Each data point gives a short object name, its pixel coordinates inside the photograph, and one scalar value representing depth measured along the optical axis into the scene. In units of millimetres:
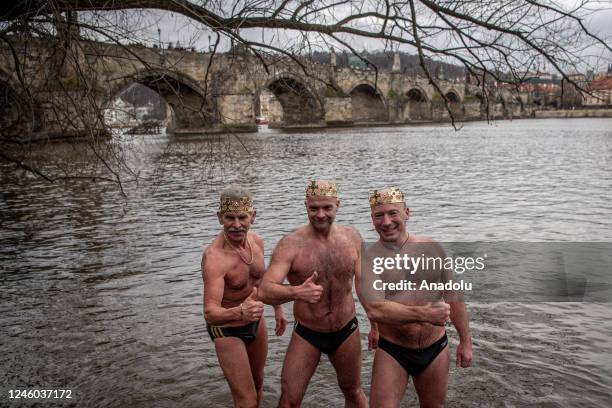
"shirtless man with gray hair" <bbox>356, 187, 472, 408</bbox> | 3756
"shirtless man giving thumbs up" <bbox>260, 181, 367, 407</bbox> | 4000
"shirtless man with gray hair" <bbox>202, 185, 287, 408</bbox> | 3992
